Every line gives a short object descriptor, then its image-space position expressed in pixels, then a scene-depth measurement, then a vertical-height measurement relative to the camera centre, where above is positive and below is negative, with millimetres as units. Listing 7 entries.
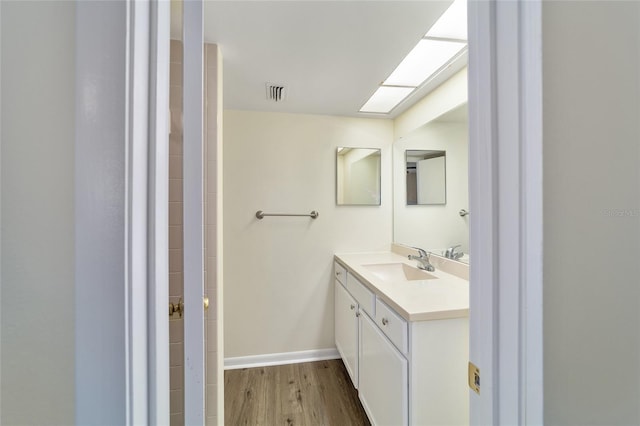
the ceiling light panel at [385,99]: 1766 +886
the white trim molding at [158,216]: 380 -3
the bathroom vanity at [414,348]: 1032 -614
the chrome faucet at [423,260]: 1660 -325
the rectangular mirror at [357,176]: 2205 +341
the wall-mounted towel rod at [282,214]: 2059 +2
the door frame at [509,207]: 450 +13
